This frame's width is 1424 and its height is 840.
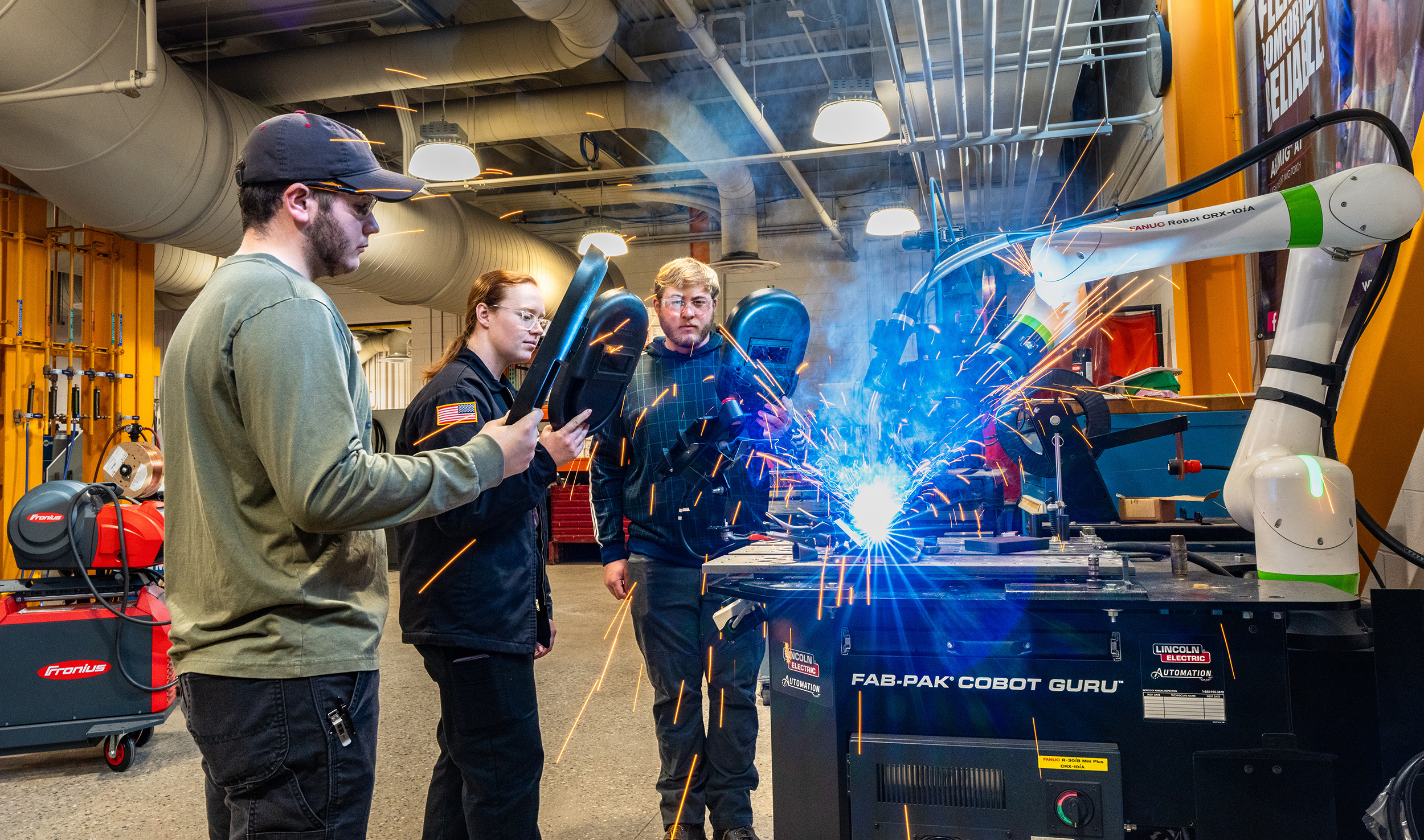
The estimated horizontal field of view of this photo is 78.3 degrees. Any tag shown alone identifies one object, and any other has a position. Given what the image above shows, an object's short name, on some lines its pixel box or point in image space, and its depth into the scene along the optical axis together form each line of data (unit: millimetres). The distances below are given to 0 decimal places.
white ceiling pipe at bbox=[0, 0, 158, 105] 4273
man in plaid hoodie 2225
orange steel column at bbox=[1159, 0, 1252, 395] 3572
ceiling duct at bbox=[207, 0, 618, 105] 5805
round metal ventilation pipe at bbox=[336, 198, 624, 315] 6930
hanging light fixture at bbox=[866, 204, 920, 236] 7707
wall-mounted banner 1952
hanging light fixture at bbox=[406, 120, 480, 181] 5715
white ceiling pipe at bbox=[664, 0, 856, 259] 5113
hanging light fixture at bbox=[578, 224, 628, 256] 7777
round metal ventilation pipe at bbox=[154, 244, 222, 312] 7844
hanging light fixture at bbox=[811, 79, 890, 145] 5082
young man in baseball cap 1076
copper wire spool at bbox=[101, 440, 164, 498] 4320
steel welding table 1249
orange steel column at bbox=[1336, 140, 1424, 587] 1654
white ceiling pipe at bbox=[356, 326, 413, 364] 12234
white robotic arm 1277
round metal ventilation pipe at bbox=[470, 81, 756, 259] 6922
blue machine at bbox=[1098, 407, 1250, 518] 2706
